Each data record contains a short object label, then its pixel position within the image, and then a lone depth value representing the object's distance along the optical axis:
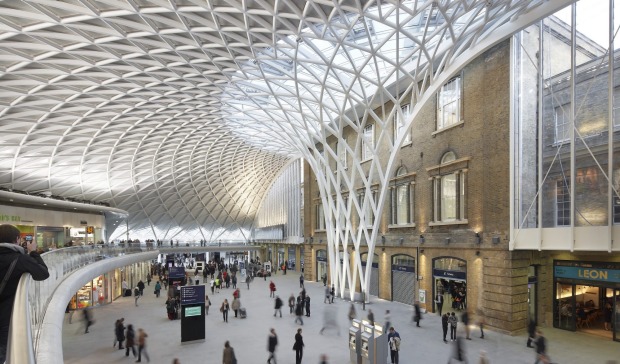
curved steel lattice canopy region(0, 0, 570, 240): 19.75
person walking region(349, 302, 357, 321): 22.40
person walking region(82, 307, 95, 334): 22.41
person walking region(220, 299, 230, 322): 24.38
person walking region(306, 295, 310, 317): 25.57
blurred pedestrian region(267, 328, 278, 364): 15.97
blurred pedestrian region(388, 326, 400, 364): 15.83
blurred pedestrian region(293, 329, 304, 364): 16.08
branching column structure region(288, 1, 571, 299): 20.25
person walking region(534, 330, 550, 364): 14.79
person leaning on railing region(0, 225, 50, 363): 3.43
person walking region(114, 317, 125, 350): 18.80
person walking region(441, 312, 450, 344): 19.11
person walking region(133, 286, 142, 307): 31.67
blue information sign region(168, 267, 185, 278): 33.38
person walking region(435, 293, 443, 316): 25.11
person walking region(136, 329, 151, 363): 16.72
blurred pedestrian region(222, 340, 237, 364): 14.44
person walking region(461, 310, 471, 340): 18.90
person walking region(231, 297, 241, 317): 25.48
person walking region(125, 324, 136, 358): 17.61
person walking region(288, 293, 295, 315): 26.49
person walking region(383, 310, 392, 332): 19.47
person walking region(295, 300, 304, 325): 23.41
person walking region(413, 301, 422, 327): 22.02
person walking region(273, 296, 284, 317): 25.47
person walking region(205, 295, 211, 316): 26.91
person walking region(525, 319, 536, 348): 17.80
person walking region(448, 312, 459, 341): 19.30
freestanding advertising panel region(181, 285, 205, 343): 19.64
